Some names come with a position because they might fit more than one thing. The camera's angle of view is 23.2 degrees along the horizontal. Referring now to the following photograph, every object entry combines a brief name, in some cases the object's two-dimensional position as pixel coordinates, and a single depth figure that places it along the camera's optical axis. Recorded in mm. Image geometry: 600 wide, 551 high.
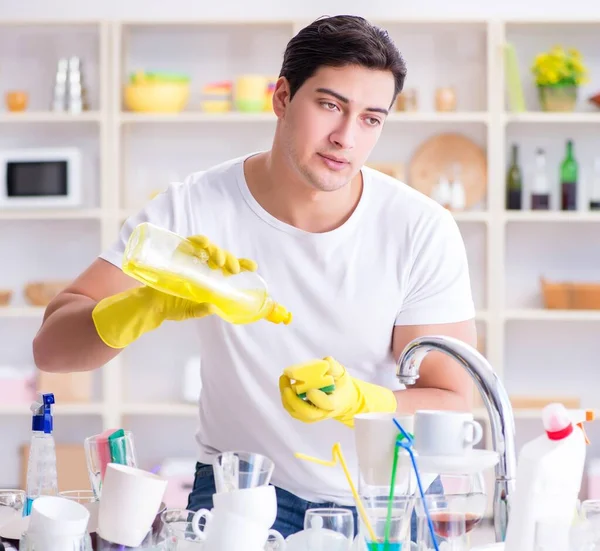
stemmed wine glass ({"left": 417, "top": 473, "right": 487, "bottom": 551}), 2378
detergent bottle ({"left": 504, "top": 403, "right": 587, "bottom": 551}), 2175
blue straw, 2320
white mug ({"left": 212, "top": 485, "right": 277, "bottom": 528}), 2380
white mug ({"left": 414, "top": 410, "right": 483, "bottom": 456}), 2291
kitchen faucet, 2432
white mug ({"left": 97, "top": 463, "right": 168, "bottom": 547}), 2463
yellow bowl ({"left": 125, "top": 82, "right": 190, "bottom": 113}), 6384
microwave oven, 6380
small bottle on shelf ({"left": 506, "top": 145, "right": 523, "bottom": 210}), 6431
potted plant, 6305
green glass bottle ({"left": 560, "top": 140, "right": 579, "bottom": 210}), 6396
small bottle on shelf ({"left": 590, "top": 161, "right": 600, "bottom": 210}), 6388
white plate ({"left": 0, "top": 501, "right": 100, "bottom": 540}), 2598
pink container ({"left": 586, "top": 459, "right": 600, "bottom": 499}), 6270
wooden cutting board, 6564
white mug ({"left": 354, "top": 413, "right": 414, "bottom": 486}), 2440
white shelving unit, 6427
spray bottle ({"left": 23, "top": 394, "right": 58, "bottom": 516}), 2933
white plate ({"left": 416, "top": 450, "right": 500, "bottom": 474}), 2289
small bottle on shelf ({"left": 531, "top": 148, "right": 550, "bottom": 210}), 6403
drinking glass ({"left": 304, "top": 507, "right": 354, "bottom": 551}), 2457
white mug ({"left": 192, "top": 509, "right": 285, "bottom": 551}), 2331
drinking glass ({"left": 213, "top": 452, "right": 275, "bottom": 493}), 2650
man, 3500
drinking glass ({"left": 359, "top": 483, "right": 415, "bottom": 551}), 2395
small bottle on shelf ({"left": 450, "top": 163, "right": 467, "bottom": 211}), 6431
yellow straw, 2401
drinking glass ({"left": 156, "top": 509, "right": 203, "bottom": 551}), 2501
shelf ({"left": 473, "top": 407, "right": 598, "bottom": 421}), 6309
